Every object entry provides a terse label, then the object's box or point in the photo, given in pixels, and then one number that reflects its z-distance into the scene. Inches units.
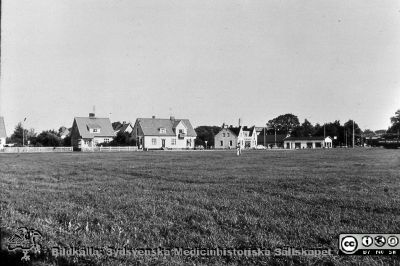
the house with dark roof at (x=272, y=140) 5167.3
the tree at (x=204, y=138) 4119.6
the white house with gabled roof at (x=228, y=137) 4153.5
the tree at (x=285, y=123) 5984.3
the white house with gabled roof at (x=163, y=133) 3189.0
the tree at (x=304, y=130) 5600.4
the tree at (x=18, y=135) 3164.4
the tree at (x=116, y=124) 4563.2
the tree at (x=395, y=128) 3242.6
